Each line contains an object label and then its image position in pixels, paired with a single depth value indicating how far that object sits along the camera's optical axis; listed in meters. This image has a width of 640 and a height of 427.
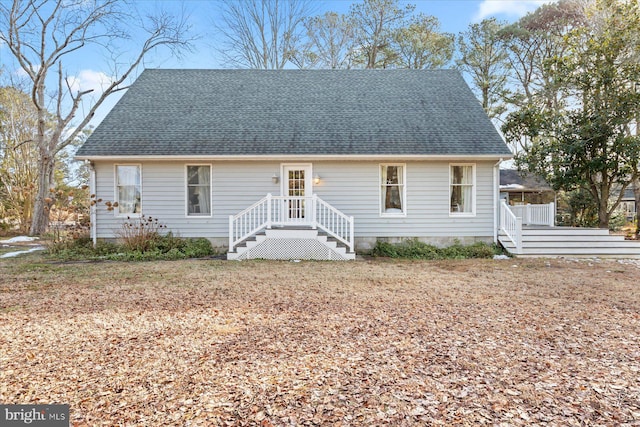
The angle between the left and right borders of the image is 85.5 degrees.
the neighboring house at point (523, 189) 18.61
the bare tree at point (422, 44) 19.55
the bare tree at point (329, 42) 20.31
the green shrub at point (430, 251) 9.50
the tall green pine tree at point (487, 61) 19.61
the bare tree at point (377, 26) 19.98
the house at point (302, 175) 9.62
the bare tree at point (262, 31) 19.97
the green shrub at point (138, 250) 8.99
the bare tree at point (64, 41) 14.21
